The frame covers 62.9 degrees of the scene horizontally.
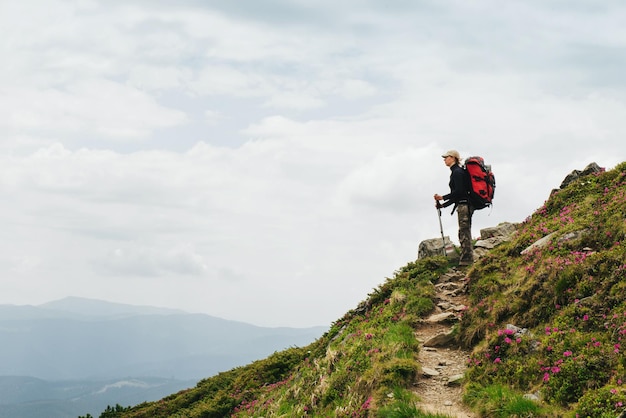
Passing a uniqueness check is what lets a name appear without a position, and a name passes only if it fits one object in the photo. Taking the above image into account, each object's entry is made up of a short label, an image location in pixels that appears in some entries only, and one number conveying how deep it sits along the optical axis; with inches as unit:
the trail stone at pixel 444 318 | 581.6
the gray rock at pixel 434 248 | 821.0
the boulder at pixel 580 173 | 783.1
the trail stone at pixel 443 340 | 531.5
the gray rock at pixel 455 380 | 442.9
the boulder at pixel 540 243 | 584.2
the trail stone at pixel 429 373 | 466.6
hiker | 674.2
